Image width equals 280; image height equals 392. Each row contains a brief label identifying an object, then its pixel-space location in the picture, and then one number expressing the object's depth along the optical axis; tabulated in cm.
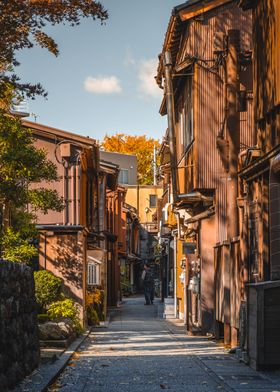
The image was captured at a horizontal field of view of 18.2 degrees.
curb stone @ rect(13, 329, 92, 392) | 1234
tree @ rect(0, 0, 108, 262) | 1484
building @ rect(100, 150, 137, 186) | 7450
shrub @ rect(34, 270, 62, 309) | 2567
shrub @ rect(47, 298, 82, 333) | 2451
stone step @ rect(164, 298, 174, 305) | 3822
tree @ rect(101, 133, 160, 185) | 8556
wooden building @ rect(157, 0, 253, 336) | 2155
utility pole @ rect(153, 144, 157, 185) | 7894
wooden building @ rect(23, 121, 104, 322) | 2797
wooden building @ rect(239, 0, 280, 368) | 1434
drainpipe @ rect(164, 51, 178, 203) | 2820
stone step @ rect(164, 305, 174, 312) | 3698
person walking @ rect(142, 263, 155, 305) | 4572
